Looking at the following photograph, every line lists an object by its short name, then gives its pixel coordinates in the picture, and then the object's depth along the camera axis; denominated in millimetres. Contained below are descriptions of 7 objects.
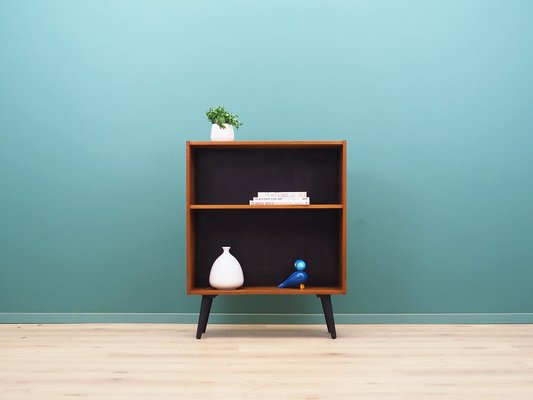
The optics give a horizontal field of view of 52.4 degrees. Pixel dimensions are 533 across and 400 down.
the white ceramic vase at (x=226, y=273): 2484
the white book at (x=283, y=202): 2500
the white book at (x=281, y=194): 2518
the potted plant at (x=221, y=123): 2514
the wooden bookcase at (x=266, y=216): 2686
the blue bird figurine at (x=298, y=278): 2523
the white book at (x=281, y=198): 2508
